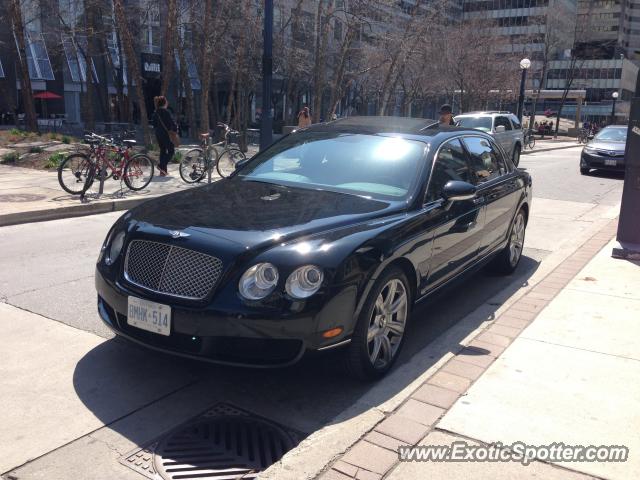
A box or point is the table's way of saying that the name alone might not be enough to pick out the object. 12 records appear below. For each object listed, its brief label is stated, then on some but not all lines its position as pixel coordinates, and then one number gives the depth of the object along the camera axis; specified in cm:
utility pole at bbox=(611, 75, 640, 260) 718
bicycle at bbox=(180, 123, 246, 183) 1334
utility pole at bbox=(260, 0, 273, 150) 1347
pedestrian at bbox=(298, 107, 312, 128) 1812
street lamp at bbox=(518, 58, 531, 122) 2827
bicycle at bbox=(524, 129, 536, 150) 3348
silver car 1908
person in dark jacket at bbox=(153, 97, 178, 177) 1323
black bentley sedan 345
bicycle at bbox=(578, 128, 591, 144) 4778
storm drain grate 306
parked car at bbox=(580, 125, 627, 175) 1802
